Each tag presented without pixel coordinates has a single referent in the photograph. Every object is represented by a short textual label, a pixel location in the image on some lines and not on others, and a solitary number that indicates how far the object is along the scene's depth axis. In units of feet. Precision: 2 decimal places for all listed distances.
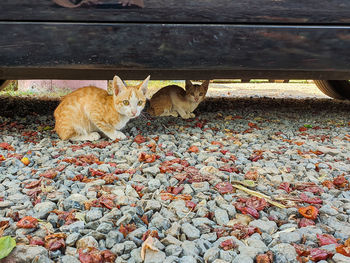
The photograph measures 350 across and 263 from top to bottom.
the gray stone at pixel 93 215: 1.48
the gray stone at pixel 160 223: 1.44
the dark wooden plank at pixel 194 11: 2.52
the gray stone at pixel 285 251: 1.22
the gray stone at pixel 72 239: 1.29
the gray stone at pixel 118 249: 1.25
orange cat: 2.95
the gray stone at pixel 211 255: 1.22
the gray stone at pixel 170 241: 1.30
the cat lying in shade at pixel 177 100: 4.20
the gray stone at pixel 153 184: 1.82
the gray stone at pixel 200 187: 1.80
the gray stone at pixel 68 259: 1.18
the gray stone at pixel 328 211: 1.57
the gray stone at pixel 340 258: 1.18
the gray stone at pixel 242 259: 1.19
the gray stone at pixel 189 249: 1.24
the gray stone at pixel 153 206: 1.58
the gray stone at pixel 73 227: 1.38
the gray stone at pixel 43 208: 1.49
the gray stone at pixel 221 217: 1.49
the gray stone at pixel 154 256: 1.20
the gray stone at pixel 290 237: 1.33
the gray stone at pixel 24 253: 1.18
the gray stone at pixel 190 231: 1.36
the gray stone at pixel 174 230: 1.38
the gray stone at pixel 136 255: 1.21
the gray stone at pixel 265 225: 1.42
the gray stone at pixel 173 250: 1.24
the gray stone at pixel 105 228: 1.37
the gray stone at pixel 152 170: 2.04
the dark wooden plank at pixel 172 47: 2.58
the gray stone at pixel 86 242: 1.27
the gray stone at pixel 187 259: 1.19
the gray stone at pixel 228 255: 1.22
